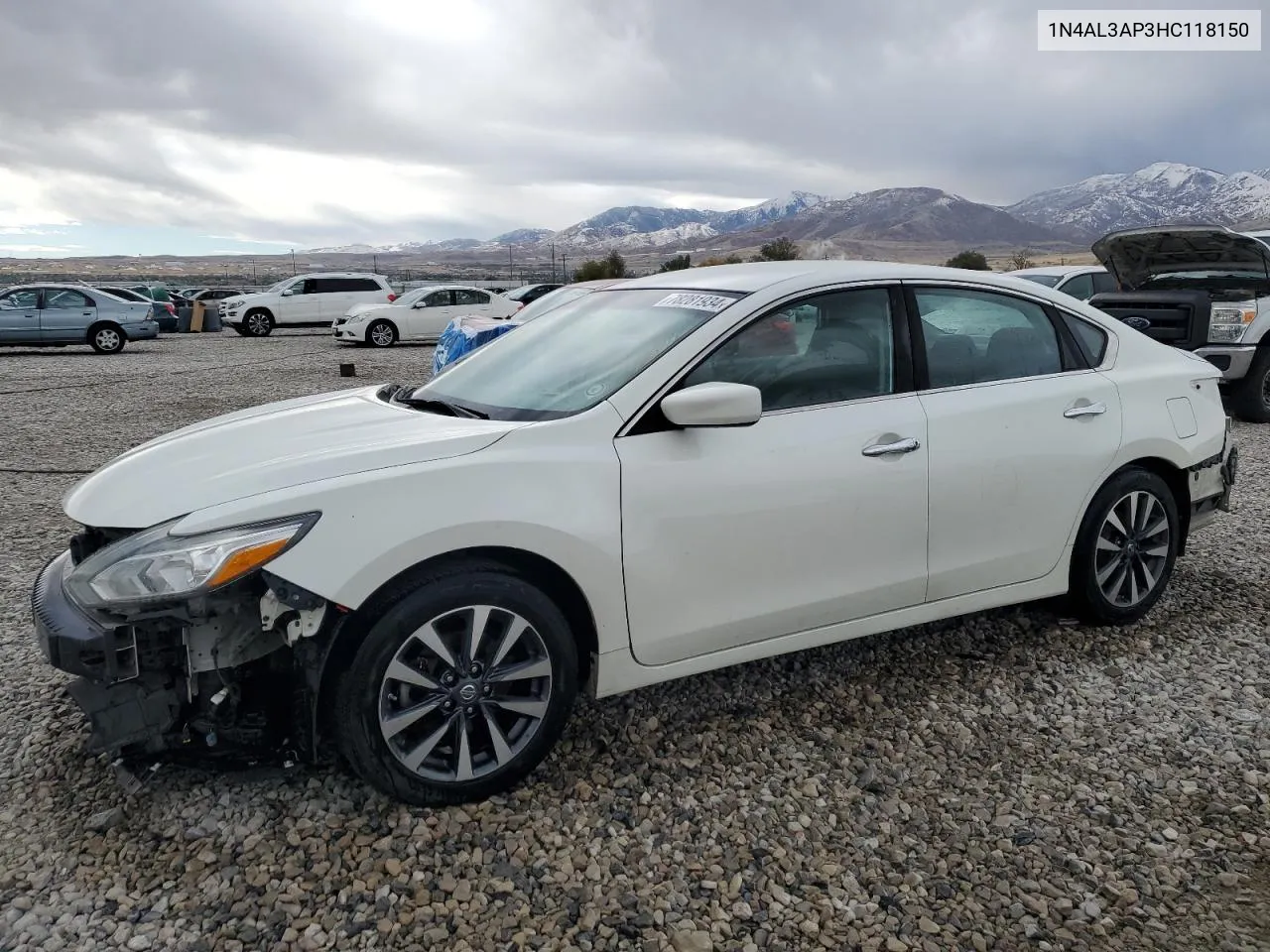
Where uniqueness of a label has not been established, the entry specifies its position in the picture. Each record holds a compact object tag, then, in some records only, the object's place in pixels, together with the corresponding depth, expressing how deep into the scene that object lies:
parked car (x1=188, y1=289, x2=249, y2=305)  34.63
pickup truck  8.88
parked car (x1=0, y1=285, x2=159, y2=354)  19.75
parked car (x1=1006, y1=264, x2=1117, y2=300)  12.06
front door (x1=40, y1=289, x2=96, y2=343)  19.84
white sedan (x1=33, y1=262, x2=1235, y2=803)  2.55
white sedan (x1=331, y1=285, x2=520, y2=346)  22.78
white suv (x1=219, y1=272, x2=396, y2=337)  27.06
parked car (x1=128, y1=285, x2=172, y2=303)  36.47
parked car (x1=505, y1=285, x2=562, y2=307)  28.27
